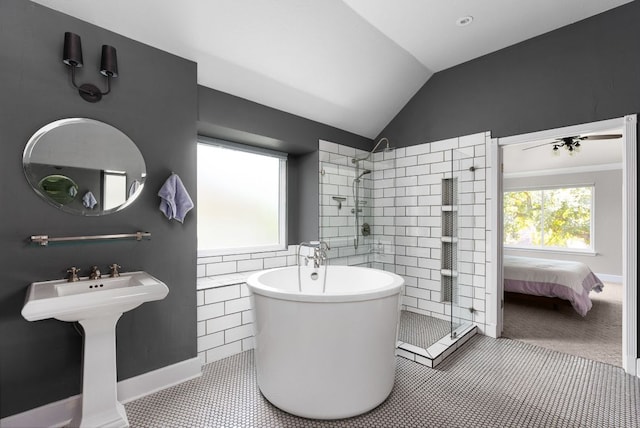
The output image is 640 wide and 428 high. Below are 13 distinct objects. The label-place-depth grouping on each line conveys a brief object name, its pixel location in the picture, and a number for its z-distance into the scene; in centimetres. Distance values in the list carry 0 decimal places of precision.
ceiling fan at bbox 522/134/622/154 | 356
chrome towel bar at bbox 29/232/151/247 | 172
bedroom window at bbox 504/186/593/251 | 617
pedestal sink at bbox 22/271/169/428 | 155
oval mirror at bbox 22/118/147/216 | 177
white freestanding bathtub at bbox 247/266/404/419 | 174
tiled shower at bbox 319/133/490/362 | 313
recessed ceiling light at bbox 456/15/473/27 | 257
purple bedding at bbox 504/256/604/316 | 370
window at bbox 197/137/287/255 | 303
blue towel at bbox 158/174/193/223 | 215
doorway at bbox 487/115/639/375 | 232
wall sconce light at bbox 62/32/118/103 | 177
